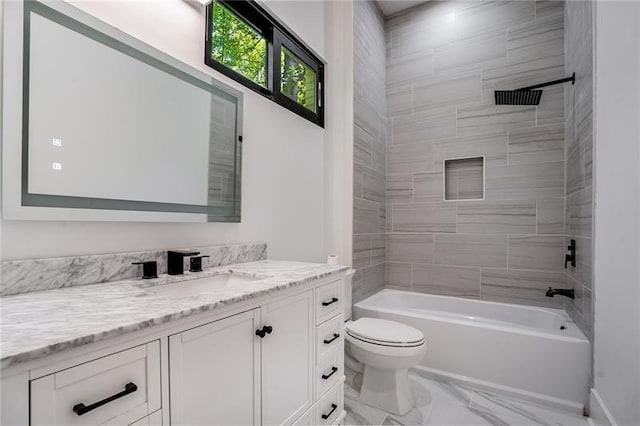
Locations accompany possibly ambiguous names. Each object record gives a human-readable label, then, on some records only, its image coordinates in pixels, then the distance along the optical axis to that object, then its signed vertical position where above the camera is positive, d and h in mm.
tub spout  2156 -546
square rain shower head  2441 +946
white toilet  1769 -851
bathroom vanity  581 -346
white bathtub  1850 -894
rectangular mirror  951 +322
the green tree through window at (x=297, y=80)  2180 +1005
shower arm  2191 +986
